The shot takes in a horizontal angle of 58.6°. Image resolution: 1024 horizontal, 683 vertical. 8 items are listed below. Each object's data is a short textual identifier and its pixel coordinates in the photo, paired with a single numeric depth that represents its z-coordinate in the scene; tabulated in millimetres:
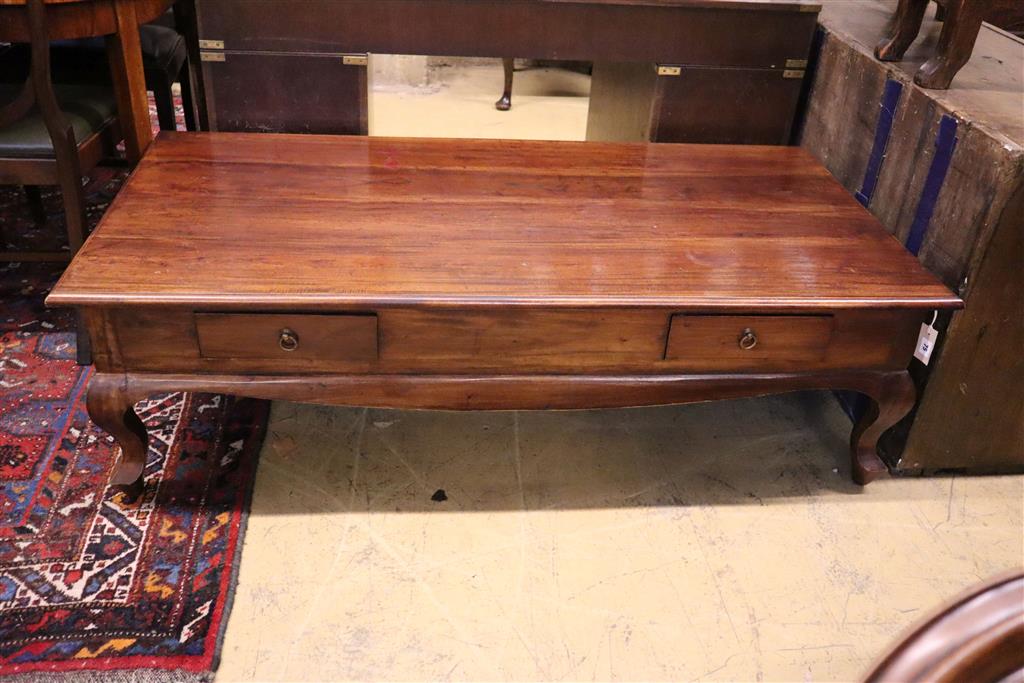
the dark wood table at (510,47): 1992
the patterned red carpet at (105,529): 1364
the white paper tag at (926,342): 1674
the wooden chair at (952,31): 1669
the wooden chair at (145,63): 2146
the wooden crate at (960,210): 1549
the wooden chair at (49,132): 1732
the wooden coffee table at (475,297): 1424
